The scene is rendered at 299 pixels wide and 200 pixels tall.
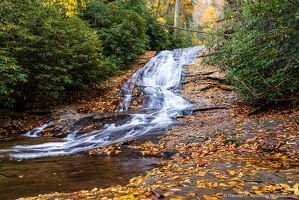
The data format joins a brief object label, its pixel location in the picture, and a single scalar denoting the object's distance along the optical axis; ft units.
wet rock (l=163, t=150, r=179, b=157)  18.68
